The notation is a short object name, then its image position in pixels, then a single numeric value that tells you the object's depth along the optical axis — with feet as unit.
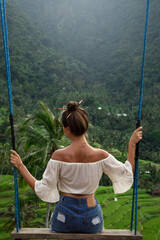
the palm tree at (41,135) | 24.75
